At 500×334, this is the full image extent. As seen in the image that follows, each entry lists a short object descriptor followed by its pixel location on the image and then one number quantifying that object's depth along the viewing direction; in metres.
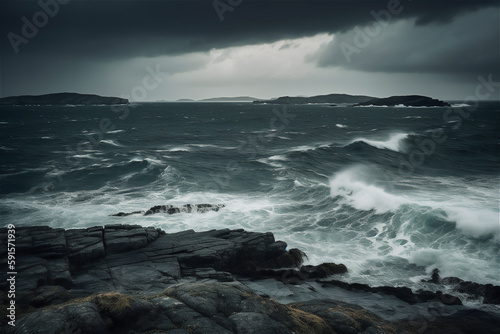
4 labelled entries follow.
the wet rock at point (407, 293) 16.62
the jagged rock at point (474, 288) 17.12
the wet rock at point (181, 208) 28.78
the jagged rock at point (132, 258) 15.91
